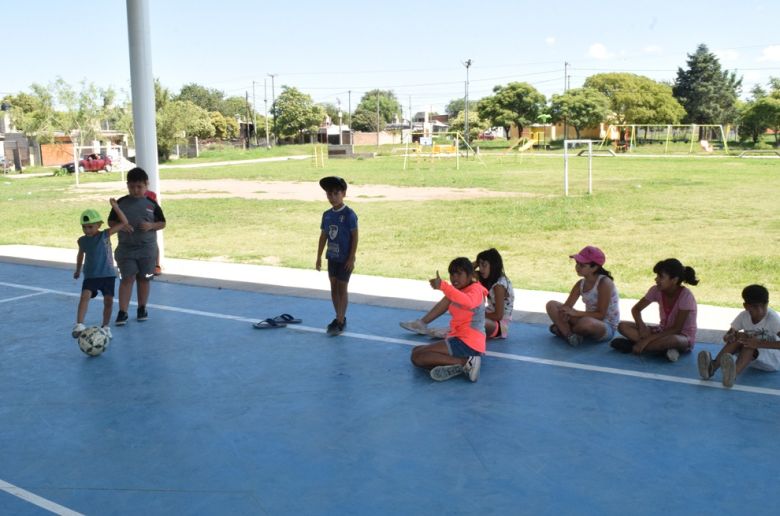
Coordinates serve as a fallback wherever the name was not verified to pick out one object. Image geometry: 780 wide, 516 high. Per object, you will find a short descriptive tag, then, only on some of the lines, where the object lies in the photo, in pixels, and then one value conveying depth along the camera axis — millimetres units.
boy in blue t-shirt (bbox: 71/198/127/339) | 7273
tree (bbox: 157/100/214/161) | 58688
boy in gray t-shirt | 7699
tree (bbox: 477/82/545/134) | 79125
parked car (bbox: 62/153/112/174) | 48656
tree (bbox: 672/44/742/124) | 78250
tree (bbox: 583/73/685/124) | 73812
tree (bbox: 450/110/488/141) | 93088
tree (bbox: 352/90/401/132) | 126125
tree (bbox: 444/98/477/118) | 185500
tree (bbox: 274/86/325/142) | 92438
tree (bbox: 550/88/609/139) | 72938
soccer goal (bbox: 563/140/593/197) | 24606
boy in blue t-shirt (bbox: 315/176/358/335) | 7203
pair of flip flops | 7824
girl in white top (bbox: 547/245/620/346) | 6793
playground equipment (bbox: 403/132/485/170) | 50656
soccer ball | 6727
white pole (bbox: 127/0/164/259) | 10398
